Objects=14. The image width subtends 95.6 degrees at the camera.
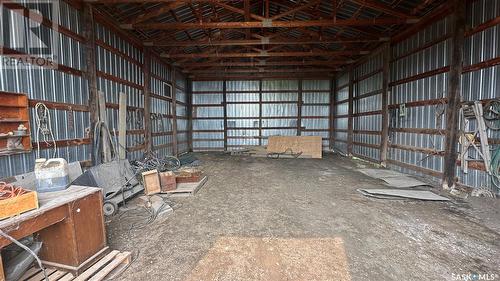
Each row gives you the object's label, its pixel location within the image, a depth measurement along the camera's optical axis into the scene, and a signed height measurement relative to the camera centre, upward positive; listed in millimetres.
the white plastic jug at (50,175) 2369 -485
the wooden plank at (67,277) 2115 -1403
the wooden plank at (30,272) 2104 -1367
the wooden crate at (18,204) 1754 -607
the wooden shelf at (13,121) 3277 +119
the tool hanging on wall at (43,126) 3869 +50
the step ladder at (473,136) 4539 -247
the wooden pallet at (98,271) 2129 -1421
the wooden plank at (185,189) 4980 -1394
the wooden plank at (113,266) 2213 -1445
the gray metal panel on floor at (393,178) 5562 -1448
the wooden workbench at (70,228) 2039 -991
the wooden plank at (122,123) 6237 +140
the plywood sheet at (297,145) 10867 -924
